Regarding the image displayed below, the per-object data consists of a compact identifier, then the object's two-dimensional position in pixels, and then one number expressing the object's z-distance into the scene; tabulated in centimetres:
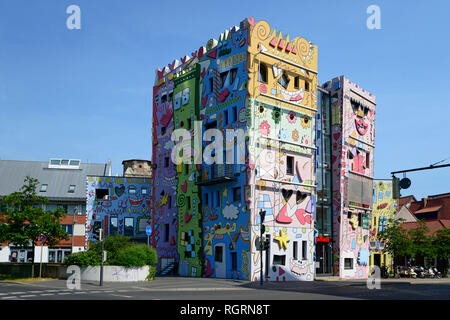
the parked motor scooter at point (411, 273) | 5103
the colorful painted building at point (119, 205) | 5478
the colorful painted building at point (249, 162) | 3794
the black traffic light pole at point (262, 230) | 3159
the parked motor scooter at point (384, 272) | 5001
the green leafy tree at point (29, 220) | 3775
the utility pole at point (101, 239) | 2999
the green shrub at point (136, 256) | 3341
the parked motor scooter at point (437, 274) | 5274
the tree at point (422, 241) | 5528
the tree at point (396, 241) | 5119
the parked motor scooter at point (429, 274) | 5172
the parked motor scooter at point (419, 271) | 5162
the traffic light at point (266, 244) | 3195
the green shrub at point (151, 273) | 3463
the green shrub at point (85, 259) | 3434
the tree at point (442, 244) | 5719
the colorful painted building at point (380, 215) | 5178
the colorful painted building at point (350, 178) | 4684
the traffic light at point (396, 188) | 2486
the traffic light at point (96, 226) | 5375
